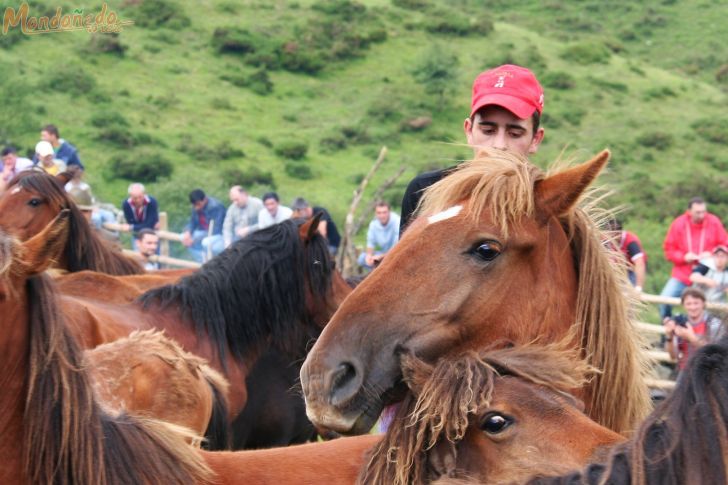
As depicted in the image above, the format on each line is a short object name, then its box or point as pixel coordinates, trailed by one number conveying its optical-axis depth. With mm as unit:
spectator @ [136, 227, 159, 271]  13938
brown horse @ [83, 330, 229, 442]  4320
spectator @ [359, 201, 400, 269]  13320
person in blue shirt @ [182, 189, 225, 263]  15562
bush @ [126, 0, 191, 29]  47688
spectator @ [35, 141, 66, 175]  13492
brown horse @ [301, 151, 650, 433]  2580
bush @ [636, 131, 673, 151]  41688
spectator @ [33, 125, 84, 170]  15672
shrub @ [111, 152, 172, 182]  33094
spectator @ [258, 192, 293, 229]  13695
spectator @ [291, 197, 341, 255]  12788
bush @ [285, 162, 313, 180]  35656
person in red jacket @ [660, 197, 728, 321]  11086
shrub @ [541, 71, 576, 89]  47312
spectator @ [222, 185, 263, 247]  14484
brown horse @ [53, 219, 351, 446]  6504
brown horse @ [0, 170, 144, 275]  8117
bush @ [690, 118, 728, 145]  42000
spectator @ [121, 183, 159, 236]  15508
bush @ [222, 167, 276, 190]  34438
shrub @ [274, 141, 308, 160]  37750
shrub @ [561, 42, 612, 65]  50906
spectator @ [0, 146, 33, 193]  15273
